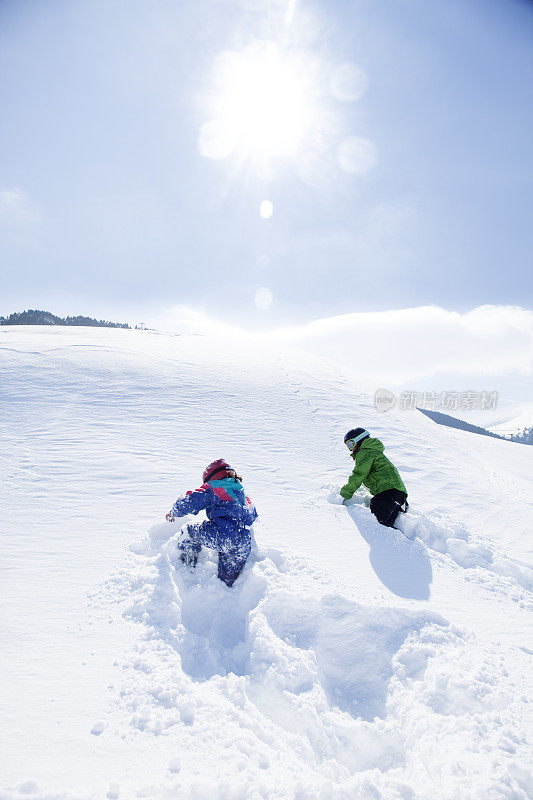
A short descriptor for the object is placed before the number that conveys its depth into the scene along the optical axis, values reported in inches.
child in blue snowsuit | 133.5
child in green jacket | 190.7
